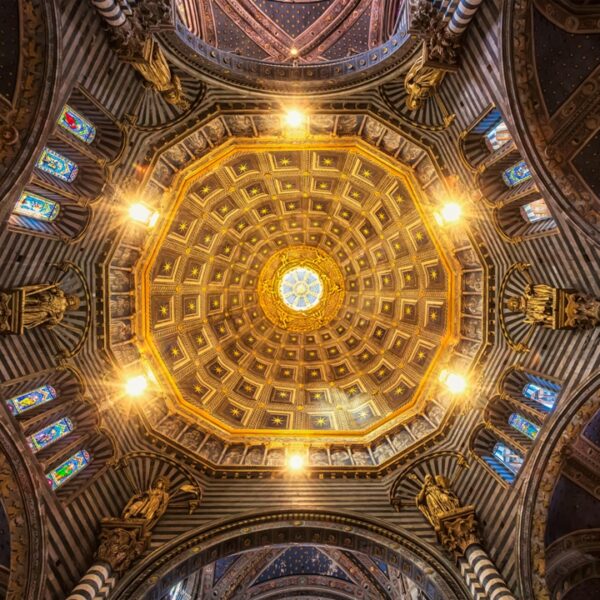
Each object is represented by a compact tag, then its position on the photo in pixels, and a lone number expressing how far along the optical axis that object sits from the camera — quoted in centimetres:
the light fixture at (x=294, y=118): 1973
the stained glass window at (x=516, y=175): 1730
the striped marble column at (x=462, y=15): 1467
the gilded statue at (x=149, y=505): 1842
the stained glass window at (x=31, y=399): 1653
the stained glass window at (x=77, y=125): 1653
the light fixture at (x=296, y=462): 2150
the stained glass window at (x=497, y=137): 1731
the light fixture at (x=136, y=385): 2145
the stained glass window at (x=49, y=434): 1698
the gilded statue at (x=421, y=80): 1705
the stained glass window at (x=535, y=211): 1727
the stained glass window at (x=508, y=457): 1838
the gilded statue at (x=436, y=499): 1850
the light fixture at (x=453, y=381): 2159
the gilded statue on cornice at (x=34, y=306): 1482
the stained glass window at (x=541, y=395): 1761
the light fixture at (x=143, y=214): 2028
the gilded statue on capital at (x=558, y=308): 1481
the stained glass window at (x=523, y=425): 1806
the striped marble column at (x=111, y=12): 1440
